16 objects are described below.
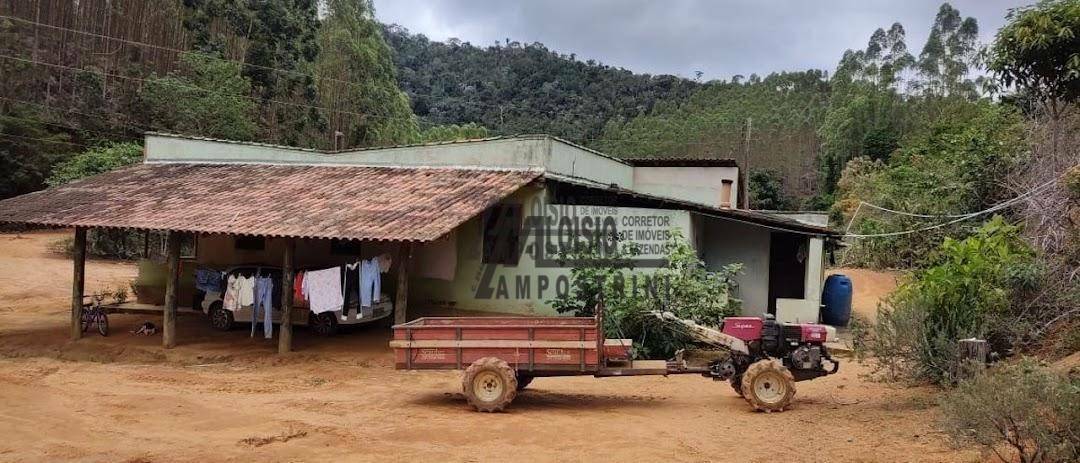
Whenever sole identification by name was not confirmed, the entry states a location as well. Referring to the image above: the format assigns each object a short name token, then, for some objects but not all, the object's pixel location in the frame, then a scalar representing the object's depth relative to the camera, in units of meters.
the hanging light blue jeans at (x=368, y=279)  12.89
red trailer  8.49
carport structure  12.30
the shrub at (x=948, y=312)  8.99
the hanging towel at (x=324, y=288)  12.88
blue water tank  17.03
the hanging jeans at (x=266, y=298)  13.38
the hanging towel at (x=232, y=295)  13.57
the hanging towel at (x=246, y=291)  13.47
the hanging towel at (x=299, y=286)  13.12
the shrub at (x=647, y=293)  12.55
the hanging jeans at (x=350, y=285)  12.97
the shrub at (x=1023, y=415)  5.11
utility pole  25.87
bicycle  14.70
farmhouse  12.98
